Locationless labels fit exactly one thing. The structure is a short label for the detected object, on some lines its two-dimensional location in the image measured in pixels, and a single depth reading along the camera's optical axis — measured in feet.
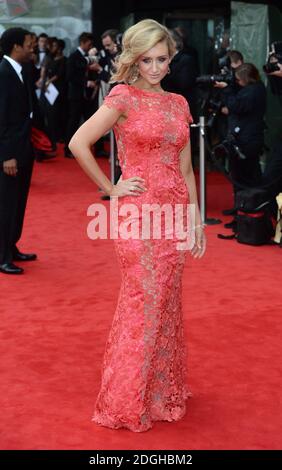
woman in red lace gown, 21.65
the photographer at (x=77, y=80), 77.97
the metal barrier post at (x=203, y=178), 49.19
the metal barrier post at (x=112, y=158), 56.98
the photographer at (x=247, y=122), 48.10
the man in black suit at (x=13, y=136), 38.04
